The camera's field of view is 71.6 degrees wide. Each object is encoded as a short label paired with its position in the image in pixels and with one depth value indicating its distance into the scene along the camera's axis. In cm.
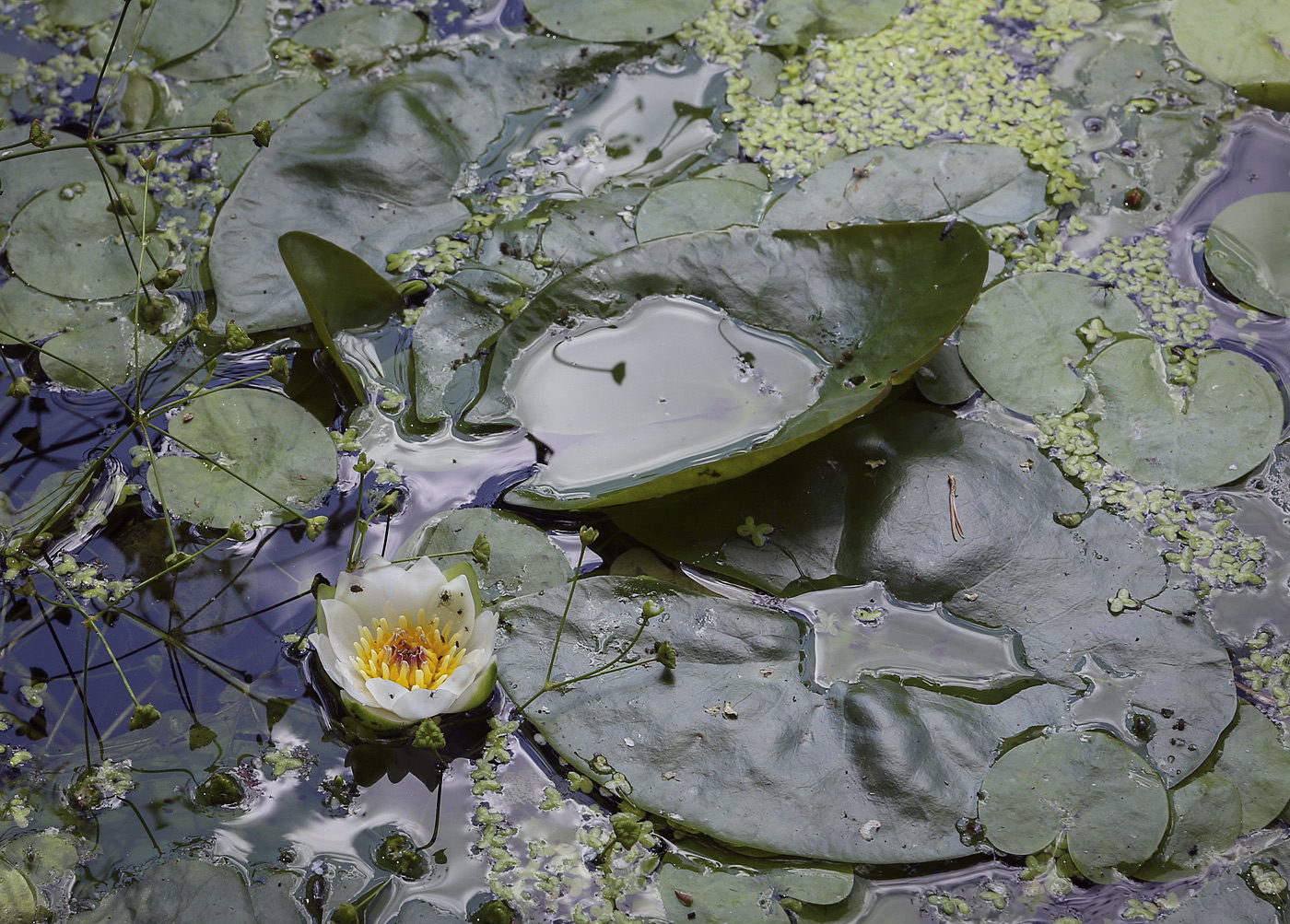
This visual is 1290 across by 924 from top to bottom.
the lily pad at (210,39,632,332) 270
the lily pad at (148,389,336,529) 236
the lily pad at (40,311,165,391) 266
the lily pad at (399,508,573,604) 231
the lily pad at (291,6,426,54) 332
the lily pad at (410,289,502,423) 260
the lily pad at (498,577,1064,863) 200
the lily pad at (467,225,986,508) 230
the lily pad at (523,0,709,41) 329
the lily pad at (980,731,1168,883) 203
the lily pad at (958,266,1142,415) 259
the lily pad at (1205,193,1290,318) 280
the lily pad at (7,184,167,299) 278
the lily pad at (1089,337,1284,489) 250
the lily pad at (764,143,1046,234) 283
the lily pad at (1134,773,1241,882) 206
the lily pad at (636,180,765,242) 285
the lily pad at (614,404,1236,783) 220
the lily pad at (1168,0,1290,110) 320
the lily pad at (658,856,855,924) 198
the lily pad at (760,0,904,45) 336
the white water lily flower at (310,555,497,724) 200
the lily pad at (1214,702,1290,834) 210
